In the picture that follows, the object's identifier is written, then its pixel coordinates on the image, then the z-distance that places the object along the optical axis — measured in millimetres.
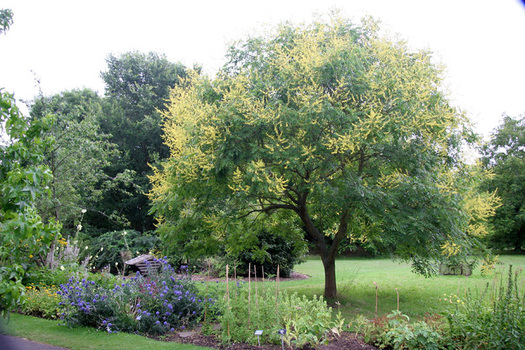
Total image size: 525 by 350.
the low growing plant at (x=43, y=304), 6738
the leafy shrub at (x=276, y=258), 13555
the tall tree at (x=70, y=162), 10844
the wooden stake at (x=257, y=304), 5323
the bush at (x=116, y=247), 14812
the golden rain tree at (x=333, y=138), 6715
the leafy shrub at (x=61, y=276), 7703
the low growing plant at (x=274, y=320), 4914
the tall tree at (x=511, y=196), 26703
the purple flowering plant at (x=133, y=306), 5781
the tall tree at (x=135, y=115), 22719
